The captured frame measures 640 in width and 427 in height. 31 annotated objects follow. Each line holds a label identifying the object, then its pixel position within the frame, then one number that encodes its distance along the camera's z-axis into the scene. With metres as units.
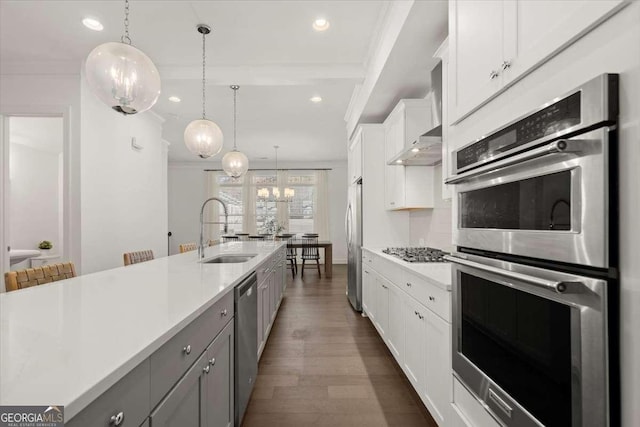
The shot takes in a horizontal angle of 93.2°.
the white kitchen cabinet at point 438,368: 1.52
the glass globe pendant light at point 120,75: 1.83
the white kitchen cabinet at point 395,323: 2.31
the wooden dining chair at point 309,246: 6.62
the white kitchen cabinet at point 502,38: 0.80
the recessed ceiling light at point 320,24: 2.77
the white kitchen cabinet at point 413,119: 3.09
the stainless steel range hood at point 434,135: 2.20
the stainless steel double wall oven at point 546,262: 0.71
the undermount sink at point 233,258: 3.03
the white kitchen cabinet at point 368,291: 3.40
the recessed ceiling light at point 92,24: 2.80
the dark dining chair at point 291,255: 7.19
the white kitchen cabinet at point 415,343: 1.87
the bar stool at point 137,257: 2.97
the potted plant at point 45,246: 5.54
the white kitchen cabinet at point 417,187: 3.18
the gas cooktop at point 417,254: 2.38
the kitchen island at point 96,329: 0.59
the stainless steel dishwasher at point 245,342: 1.65
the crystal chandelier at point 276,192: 7.77
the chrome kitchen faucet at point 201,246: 2.65
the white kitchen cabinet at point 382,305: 2.77
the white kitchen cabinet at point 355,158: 4.11
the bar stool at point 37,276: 1.68
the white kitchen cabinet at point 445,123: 1.64
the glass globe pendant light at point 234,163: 4.41
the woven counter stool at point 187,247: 4.04
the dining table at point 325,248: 6.61
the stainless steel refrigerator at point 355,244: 4.02
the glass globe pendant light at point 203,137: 3.13
